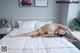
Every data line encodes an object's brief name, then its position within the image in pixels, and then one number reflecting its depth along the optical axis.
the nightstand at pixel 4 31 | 3.34
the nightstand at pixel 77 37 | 2.36
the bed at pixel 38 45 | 1.65
